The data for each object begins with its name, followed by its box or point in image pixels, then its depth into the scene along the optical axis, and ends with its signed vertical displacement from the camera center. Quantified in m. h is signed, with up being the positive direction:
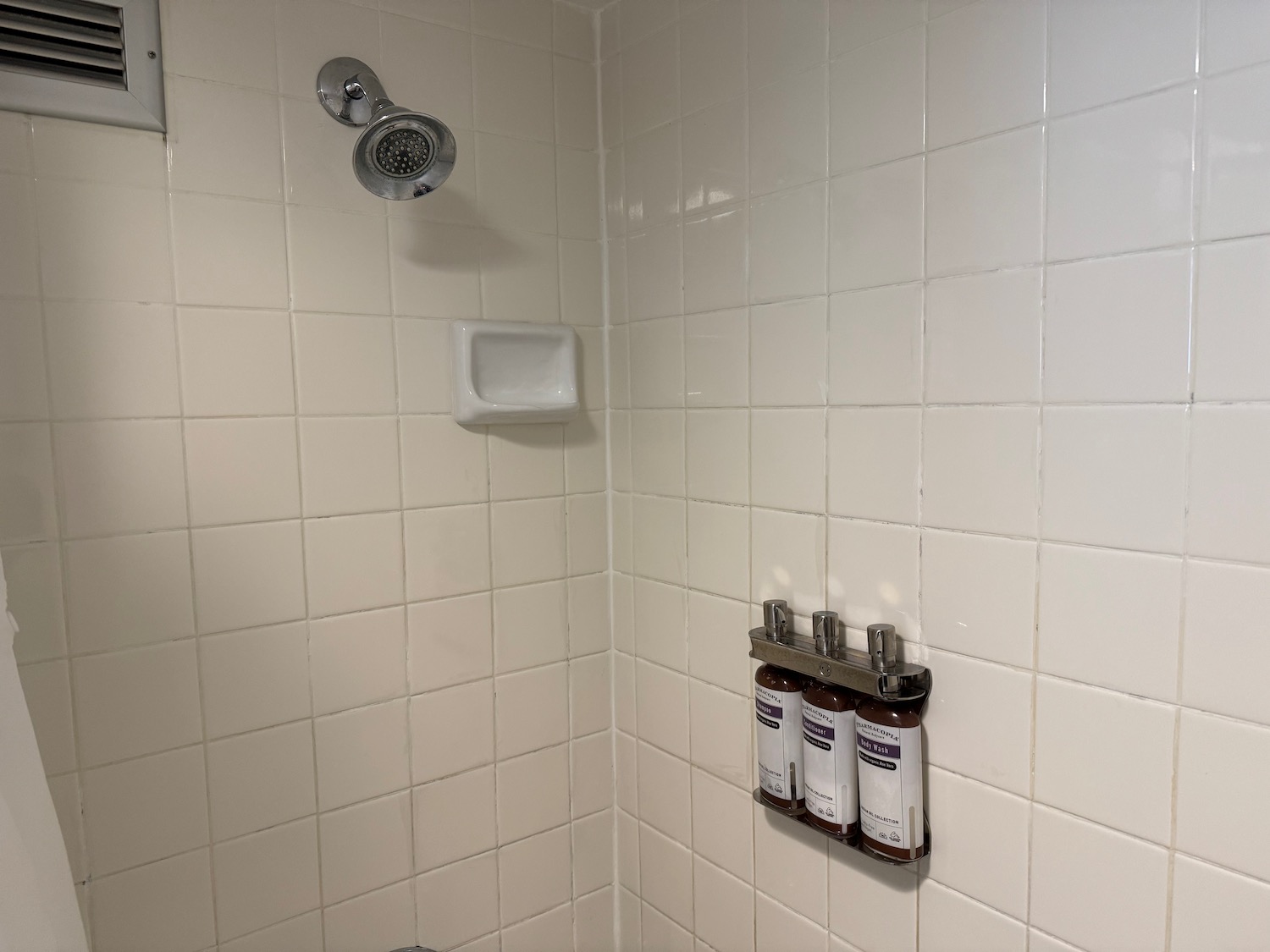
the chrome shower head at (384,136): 1.07 +0.38
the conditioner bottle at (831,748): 1.04 -0.43
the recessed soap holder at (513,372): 1.32 +0.08
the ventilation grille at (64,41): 1.00 +0.49
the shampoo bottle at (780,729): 1.12 -0.43
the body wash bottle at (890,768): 0.98 -0.43
